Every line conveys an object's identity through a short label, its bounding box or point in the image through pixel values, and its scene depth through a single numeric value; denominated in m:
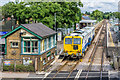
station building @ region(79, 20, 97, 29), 81.12
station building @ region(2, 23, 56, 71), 23.38
